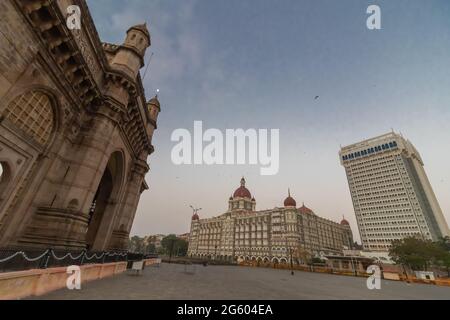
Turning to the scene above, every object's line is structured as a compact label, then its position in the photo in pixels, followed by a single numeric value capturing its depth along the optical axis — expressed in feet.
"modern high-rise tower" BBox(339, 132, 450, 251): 295.69
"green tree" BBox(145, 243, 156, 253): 472.69
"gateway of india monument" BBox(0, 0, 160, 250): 29.55
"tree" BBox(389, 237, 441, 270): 160.04
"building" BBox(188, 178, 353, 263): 249.14
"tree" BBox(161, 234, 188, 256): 350.23
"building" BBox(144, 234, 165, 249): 556.10
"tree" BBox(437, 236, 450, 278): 163.82
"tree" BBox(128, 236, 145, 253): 587.27
